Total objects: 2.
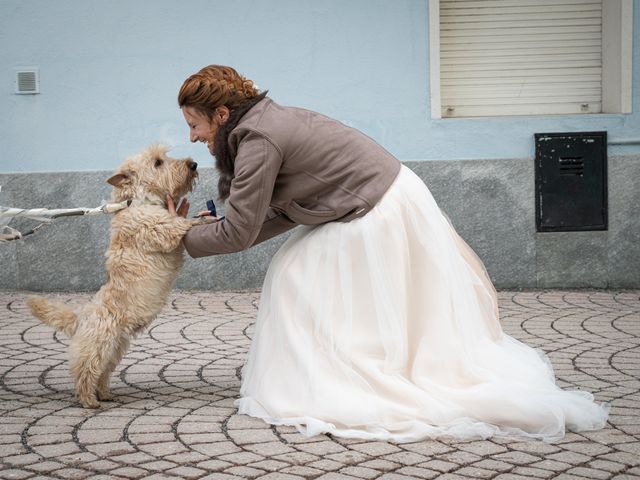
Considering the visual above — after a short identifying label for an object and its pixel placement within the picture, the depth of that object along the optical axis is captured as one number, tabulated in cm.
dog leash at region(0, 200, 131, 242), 487
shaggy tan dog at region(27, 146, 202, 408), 480
